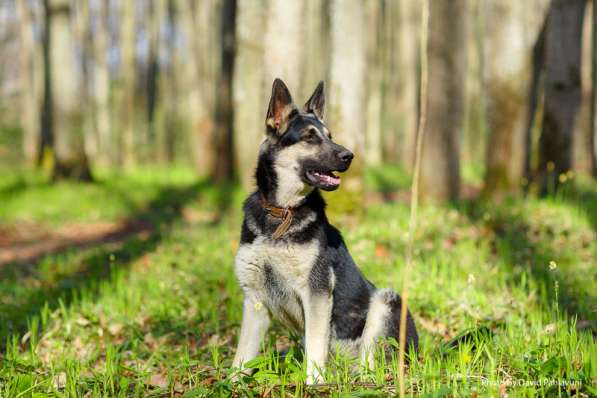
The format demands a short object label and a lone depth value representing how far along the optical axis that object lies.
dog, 3.84
